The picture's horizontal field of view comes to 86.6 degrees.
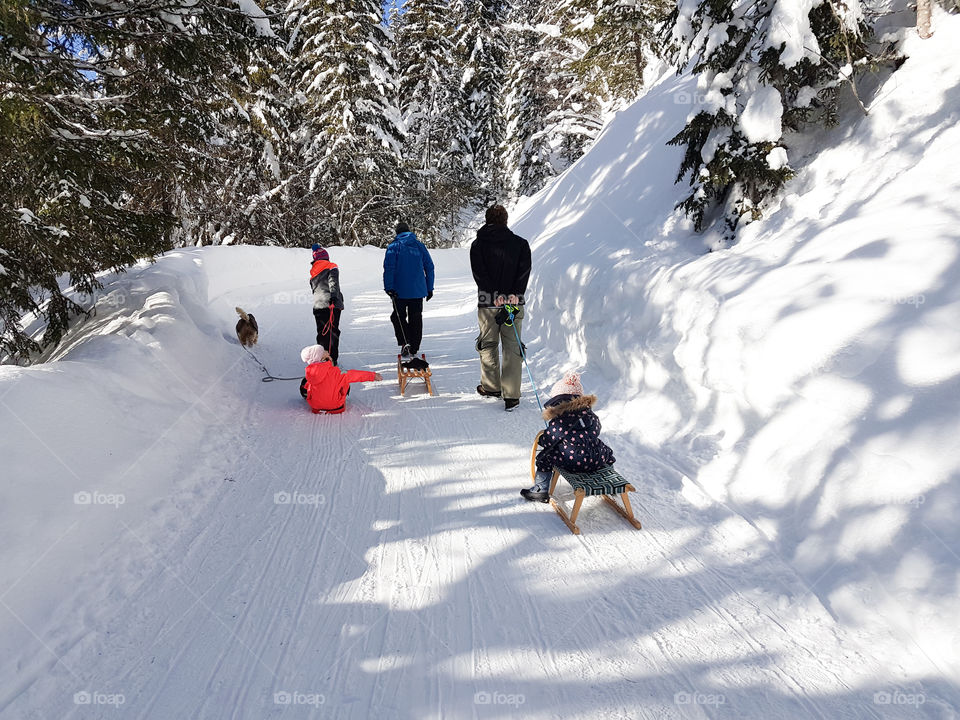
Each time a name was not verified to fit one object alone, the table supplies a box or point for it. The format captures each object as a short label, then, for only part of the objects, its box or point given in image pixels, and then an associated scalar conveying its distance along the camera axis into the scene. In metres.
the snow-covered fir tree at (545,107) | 26.91
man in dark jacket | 5.89
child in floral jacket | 3.88
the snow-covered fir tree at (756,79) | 5.69
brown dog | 8.56
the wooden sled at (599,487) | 3.57
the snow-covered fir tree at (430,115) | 27.98
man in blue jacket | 7.11
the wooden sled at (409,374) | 6.80
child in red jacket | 6.01
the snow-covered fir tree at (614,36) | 17.37
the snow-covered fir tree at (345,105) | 20.75
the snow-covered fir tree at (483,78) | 29.14
